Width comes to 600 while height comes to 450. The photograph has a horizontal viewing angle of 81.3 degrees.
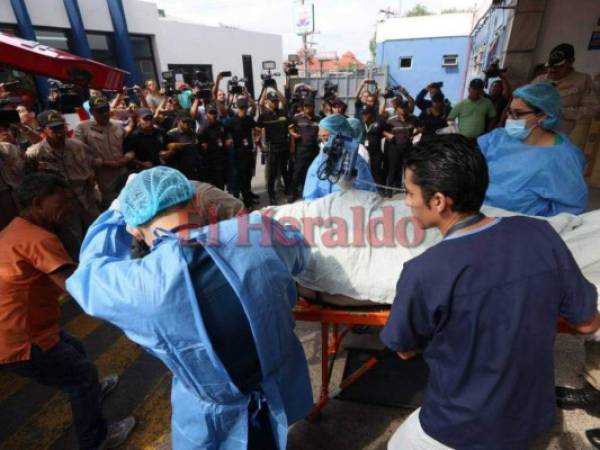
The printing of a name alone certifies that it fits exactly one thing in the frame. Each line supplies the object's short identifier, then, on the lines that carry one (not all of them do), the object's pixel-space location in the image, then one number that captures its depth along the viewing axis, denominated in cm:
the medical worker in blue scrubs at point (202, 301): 109
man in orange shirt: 162
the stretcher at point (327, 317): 186
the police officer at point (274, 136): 582
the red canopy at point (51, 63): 297
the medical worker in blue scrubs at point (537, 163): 212
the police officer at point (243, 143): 562
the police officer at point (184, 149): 481
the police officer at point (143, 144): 461
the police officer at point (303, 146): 555
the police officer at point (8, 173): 345
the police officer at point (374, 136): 562
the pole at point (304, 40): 2244
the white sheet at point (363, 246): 186
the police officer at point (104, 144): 429
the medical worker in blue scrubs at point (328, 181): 275
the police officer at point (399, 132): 552
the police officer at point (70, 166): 361
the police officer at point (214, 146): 532
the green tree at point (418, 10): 4584
